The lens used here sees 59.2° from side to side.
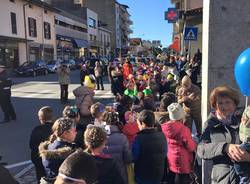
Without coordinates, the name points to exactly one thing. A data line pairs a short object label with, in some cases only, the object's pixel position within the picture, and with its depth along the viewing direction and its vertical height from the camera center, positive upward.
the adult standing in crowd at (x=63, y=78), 9.02 -0.20
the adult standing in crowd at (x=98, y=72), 11.47 +0.04
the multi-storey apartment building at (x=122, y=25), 61.97 +14.91
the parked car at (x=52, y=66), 22.13 +0.74
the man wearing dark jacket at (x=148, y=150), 2.70 -0.97
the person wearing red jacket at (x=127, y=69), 8.99 +0.14
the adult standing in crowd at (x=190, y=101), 3.83 -0.53
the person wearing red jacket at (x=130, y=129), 3.11 -0.80
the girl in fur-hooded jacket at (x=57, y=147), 2.21 -0.77
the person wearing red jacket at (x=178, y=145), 2.85 -0.96
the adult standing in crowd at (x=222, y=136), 1.84 -0.56
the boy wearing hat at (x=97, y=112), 2.86 -0.52
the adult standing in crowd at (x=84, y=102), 3.20 -0.44
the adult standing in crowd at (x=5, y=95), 6.67 -0.66
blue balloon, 2.03 -0.01
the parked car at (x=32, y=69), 19.41 +0.44
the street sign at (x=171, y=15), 14.76 +3.83
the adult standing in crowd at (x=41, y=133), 2.90 -0.78
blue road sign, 7.92 +1.39
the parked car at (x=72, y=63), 25.66 +1.13
